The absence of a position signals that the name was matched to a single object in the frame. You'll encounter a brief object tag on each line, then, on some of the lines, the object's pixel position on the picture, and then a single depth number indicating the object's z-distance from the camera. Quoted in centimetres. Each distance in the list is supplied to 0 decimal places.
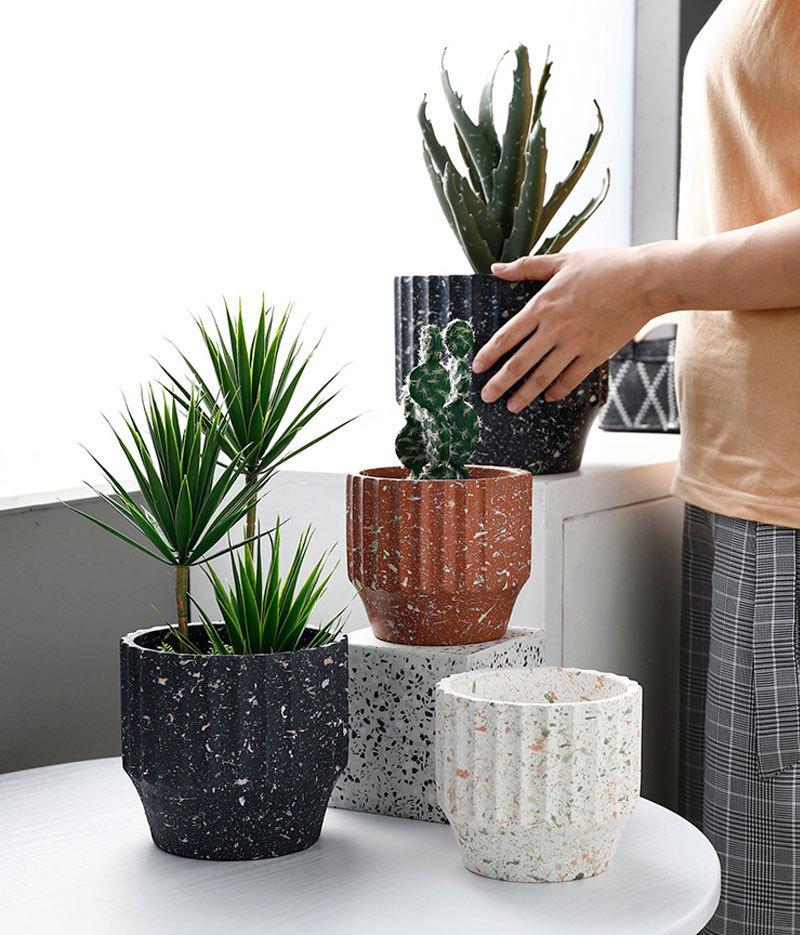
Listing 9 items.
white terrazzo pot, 75
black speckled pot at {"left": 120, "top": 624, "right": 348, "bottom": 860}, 78
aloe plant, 120
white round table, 73
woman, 109
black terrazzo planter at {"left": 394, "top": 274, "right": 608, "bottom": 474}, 120
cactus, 89
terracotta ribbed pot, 88
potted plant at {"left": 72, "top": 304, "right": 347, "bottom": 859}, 78
